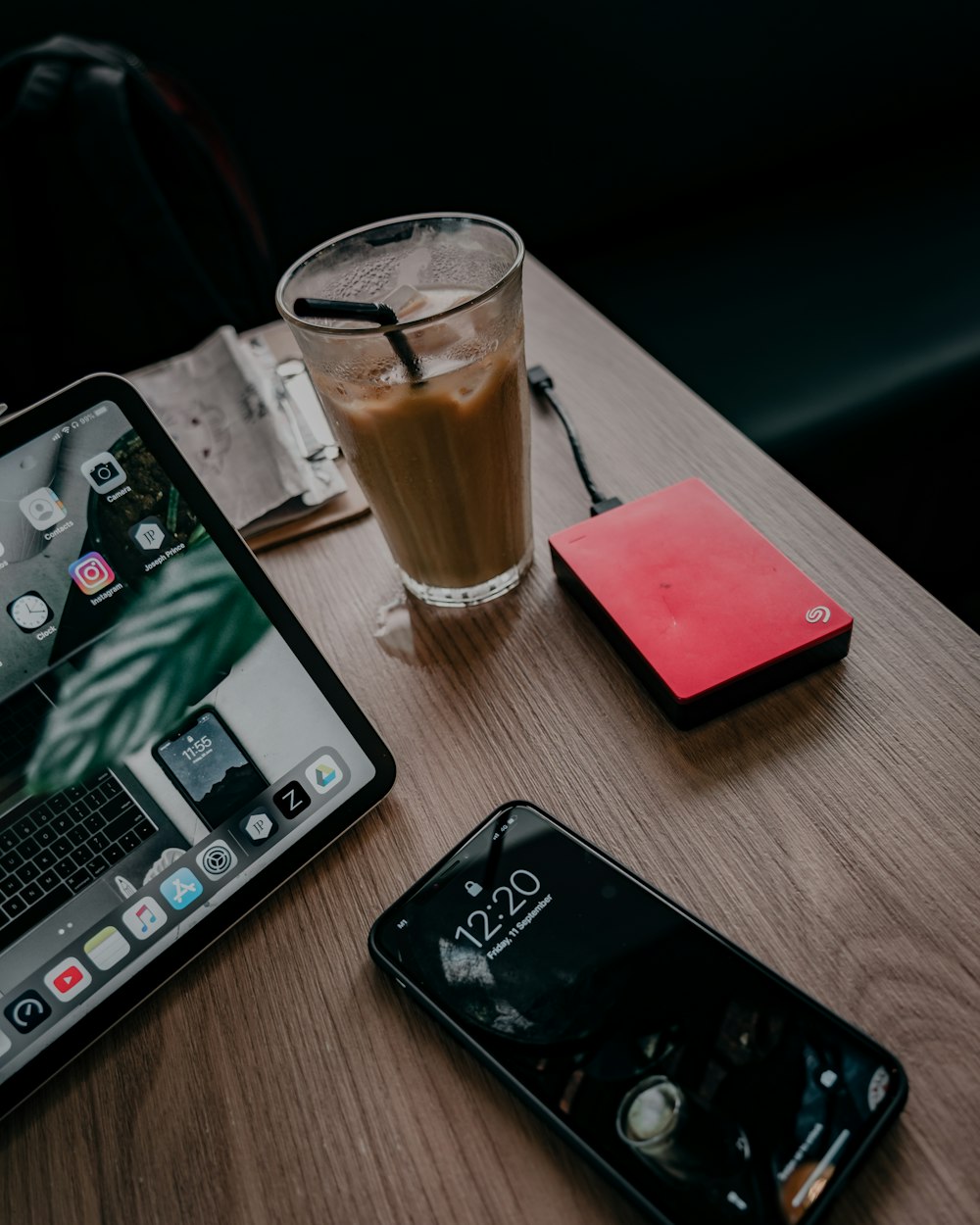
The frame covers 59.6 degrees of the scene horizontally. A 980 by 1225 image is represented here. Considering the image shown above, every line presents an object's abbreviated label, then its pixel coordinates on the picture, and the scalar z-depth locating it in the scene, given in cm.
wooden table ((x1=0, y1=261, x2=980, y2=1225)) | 30
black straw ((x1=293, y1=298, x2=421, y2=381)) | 39
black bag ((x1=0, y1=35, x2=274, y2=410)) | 96
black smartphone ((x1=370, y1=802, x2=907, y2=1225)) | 28
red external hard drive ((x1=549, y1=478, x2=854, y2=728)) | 40
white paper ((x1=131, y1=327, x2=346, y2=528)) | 58
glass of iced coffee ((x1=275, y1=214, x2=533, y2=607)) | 40
